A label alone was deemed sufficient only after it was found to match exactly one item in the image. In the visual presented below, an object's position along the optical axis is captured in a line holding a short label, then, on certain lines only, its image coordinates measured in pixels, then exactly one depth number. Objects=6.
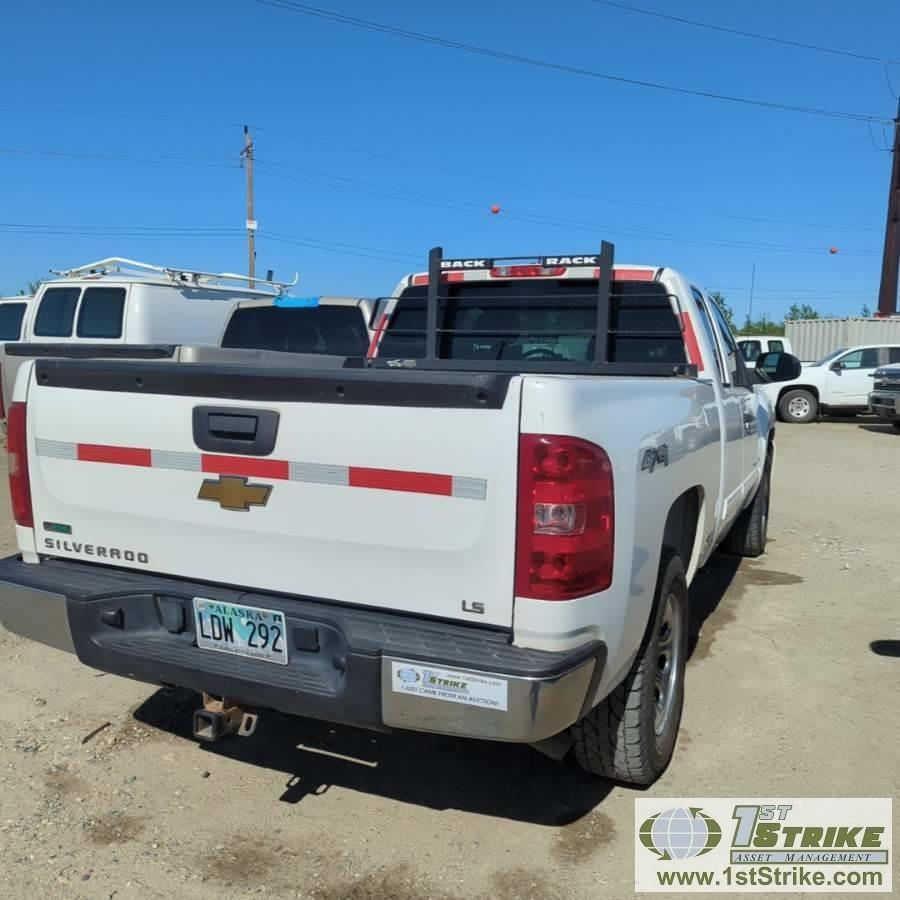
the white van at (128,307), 10.16
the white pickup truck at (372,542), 2.40
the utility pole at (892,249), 26.66
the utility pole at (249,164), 29.83
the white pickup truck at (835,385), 18.59
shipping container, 23.38
